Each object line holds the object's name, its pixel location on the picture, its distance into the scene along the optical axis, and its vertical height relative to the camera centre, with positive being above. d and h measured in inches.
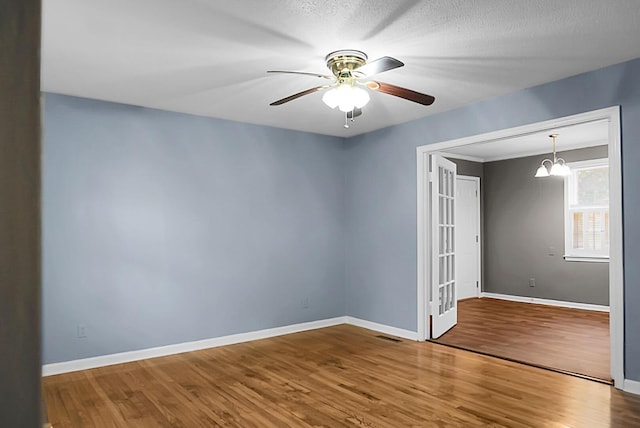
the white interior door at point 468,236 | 297.3 -16.1
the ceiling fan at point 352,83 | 108.3 +33.0
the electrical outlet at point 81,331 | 153.5 -39.8
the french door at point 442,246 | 191.2 -15.5
